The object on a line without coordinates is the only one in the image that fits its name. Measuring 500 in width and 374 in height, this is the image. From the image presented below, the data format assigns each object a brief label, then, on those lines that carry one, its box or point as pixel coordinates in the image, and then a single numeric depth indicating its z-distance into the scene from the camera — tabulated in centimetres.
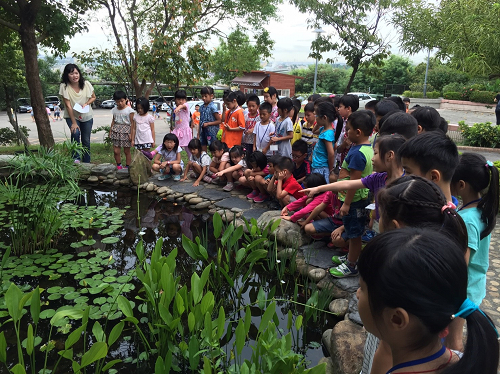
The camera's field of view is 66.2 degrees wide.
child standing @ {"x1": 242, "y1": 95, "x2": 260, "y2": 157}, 545
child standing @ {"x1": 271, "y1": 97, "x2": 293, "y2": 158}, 476
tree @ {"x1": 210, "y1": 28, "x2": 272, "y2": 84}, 1140
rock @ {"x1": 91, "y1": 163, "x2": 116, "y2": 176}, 610
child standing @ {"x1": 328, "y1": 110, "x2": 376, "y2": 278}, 296
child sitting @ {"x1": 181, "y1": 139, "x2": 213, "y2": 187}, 563
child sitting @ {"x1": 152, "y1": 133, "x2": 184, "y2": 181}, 585
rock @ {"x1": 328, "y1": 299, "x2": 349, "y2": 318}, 276
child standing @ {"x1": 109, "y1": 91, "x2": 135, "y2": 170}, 608
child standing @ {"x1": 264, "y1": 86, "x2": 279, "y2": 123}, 540
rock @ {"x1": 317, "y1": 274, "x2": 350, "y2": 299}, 296
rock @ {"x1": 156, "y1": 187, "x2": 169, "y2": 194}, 560
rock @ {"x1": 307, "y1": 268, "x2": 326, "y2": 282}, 319
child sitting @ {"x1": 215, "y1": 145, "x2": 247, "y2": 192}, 529
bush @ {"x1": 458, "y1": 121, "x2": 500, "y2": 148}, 934
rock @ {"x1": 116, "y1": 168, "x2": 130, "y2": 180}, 602
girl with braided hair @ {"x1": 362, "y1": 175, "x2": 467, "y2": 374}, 142
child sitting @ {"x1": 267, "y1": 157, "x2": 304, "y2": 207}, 422
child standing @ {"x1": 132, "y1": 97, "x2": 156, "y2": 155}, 605
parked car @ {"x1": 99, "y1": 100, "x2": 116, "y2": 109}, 3134
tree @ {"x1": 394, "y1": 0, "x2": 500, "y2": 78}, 852
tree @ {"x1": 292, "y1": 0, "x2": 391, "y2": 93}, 750
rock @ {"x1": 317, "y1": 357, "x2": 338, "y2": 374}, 221
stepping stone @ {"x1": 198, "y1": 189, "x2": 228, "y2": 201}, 519
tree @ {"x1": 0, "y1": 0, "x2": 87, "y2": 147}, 607
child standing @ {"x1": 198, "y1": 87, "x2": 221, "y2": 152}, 602
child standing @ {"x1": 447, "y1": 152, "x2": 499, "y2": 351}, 182
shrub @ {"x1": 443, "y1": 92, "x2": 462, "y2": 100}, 1934
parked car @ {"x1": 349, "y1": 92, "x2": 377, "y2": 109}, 2455
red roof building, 2650
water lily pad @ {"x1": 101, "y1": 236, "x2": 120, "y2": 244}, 393
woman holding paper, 586
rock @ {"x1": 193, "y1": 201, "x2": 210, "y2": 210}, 510
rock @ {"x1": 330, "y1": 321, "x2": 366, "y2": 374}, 212
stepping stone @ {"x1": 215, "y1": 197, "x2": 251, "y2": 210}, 483
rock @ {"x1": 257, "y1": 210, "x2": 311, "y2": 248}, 371
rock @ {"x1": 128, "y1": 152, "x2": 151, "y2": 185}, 580
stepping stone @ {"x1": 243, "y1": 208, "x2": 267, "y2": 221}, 444
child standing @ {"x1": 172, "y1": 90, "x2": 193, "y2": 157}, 606
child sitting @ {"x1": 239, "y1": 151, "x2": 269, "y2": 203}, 481
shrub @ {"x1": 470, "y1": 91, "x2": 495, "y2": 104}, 1793
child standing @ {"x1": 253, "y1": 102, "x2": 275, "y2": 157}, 500
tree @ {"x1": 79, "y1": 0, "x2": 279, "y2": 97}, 684
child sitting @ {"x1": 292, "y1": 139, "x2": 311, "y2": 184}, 460
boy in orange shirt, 553
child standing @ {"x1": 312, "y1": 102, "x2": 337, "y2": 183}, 399
